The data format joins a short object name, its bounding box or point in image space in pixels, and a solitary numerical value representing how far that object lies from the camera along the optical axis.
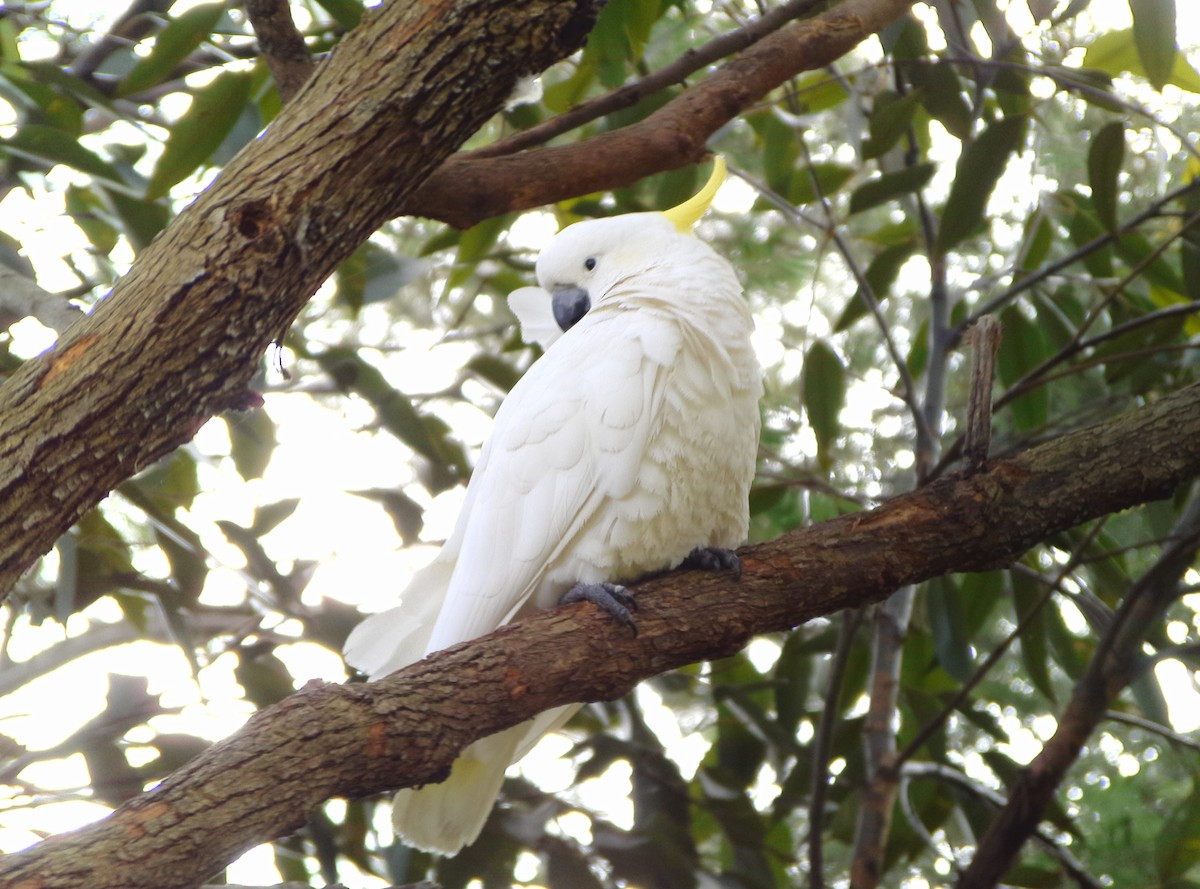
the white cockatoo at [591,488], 8.87
